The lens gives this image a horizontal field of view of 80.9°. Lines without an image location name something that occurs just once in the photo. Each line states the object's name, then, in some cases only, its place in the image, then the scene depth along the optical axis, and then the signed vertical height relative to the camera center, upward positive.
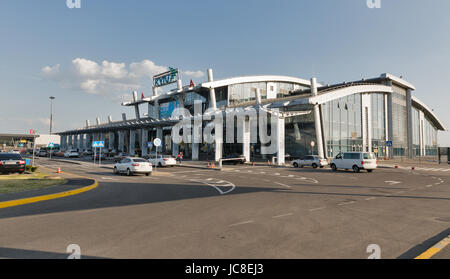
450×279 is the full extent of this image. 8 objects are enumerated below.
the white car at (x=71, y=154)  53.50 -0.94
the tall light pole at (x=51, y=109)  61.91 +9.60
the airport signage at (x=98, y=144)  29.63 +0.60
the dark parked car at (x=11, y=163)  18.22 -0.95
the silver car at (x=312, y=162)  31.06 -1.65
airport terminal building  40.53 +5.56
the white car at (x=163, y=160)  31.14 -1.34
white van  24.09 -1.26
